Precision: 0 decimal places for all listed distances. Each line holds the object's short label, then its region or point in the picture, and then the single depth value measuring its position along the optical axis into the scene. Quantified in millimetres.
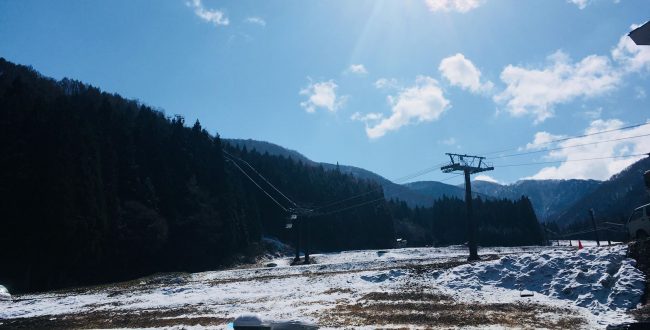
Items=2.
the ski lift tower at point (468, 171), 47469
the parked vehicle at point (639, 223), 25969
